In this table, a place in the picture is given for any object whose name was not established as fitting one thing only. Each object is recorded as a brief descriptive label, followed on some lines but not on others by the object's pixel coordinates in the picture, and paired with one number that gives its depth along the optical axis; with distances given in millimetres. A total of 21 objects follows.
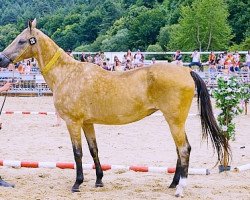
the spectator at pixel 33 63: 31808
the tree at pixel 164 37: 81812
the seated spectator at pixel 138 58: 28350
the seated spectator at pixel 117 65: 25478
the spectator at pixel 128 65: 26062
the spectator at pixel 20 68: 27512
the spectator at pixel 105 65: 26092
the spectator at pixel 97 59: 26544
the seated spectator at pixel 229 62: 25456
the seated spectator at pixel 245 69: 25112
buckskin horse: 7465
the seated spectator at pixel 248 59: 26178
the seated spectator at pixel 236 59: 26258
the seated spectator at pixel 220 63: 26489
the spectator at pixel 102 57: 27633
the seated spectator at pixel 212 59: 27467
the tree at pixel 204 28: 69125
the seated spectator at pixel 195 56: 27544
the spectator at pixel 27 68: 28203
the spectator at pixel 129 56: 28083
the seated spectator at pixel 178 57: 26253
